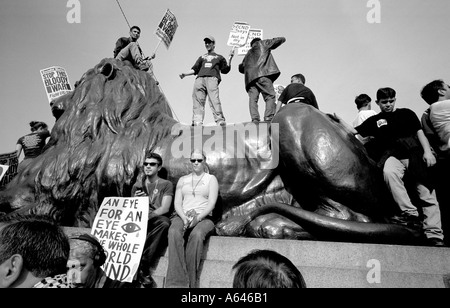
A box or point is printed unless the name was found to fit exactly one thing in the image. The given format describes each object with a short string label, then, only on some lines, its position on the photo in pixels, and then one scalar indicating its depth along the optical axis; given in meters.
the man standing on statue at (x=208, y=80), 7.03
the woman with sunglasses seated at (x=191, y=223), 3.19
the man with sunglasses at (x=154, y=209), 3.46
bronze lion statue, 3.77
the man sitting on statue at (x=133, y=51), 5.96
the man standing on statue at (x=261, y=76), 6.84
